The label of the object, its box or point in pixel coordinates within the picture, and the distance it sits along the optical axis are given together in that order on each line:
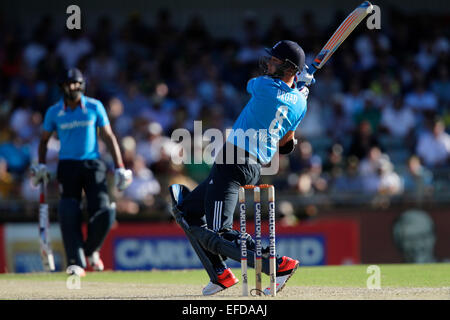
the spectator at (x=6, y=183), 15.23
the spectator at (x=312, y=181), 15.40
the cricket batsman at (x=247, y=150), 7.69
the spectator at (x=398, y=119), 17.38
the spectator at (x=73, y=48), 18.28
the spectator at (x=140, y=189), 15.16
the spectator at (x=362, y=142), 16.31
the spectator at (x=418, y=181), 15.59
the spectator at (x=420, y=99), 17.81
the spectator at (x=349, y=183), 15.53
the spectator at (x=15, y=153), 15.84
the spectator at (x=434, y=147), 16.55
